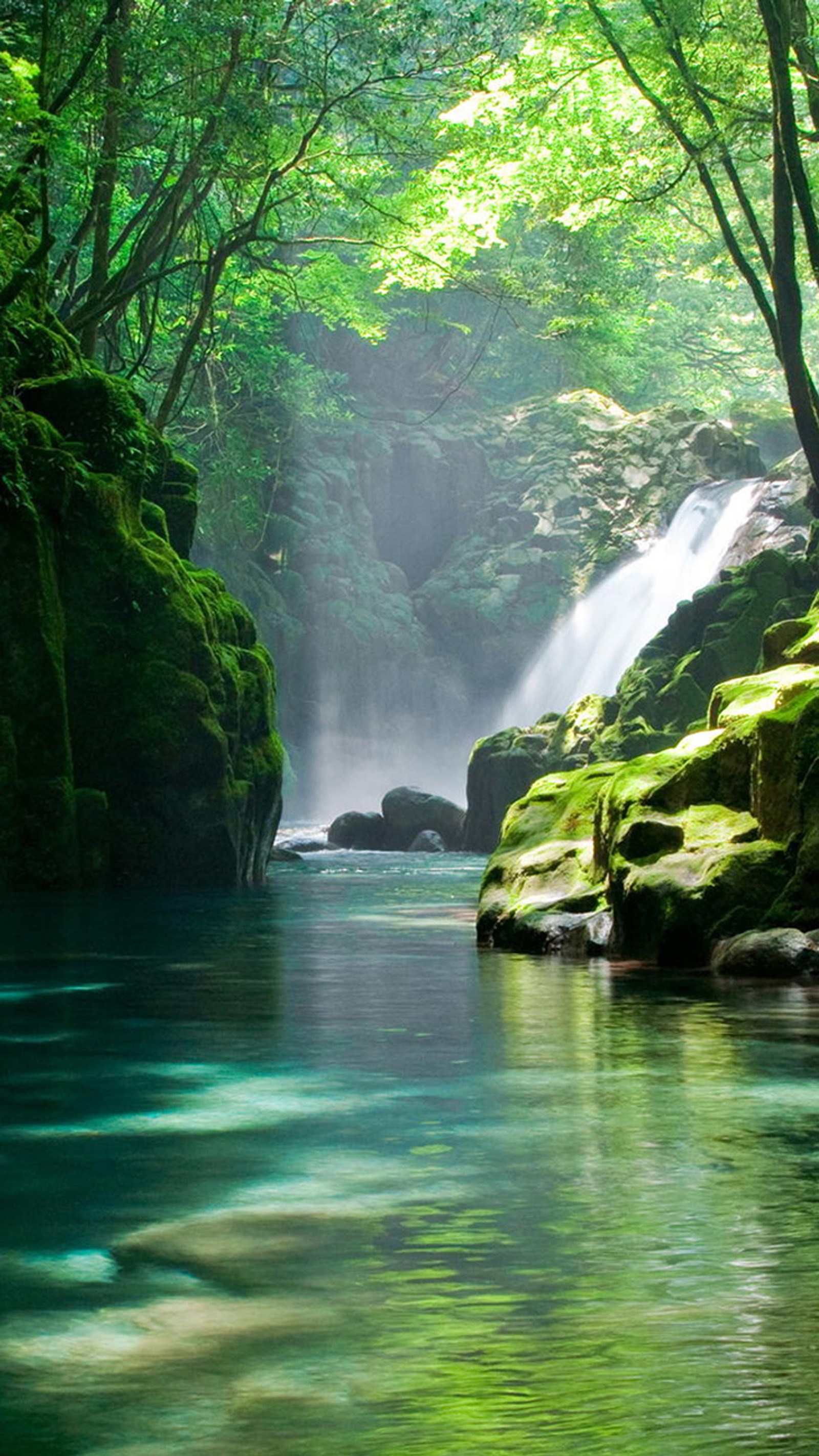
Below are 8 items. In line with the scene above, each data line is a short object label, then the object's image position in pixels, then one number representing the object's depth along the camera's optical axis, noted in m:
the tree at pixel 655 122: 17.64
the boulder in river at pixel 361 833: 32.03
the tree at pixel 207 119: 19.77
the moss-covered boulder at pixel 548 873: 12.30
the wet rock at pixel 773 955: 10.03
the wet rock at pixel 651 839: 11.48
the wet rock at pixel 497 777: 29.94
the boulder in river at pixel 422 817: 31.64
